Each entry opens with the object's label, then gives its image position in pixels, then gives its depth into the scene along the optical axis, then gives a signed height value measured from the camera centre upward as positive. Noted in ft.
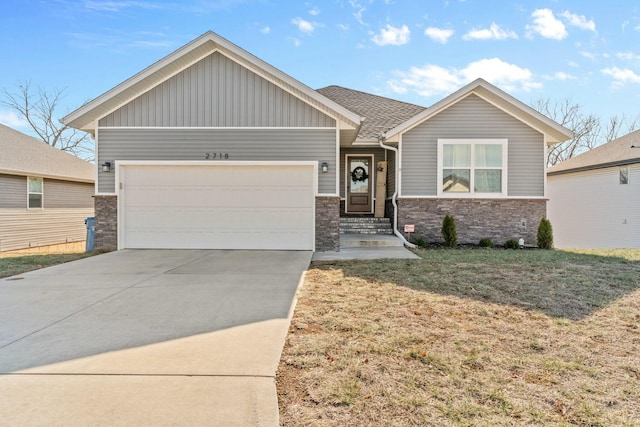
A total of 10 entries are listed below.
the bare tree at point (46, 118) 87.25 +22.10
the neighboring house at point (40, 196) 38.22 +1.25
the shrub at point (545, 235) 33.86 -2.46
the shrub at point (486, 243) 34.32 -3.30
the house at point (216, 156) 30.91 +4.44
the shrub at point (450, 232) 33.94 -2.25
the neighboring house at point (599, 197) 40.60 +1.52
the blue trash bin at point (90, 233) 33.52 -2.46
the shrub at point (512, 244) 34.24 -3.37
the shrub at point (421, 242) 34.22 -3.23
